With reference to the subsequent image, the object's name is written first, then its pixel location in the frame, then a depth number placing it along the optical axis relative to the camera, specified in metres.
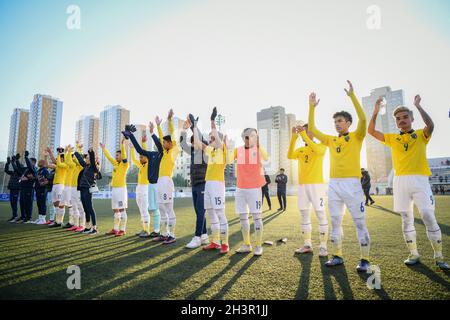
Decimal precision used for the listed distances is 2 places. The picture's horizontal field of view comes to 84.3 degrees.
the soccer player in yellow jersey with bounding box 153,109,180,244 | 6.57
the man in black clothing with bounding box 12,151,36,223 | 11.45
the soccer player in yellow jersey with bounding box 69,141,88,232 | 9.20
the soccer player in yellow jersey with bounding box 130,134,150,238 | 7.82
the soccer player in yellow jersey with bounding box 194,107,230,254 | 5.65
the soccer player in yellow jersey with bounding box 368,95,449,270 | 4.12
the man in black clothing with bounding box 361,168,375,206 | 16.88
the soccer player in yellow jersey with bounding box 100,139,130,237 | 7.90
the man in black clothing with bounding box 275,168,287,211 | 16.02
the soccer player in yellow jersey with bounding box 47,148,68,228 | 10.09
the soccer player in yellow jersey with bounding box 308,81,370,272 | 4.16
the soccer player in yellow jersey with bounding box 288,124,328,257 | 5.20
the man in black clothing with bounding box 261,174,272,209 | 15.07
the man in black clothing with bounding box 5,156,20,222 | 12.06
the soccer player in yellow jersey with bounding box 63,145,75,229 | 9.77
